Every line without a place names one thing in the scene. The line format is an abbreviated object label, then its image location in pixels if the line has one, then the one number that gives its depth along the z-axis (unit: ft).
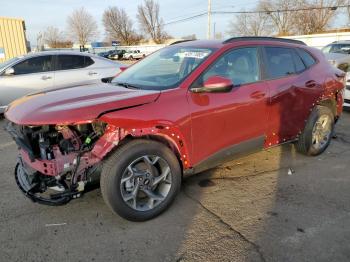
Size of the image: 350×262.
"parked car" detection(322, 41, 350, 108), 25.46
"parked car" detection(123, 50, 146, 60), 155.08
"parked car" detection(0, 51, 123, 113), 24.41
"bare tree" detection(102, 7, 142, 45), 249.55
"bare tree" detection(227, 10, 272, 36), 213.25
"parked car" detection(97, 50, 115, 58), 154.32
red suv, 9.57
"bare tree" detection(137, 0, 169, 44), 247.70
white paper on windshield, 11.83
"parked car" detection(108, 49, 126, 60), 152.18
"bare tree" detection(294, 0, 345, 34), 174.40
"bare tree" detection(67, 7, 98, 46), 240.94
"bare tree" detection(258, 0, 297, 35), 189.43
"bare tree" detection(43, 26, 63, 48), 234.66
